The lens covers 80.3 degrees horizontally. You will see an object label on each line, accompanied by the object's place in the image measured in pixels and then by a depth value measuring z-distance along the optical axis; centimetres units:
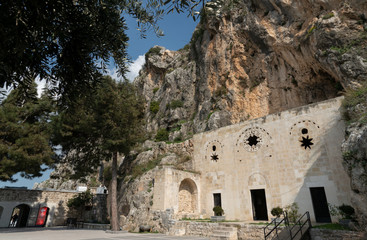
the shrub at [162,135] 2762
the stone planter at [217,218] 1327
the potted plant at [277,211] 1173
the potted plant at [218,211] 1398
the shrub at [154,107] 3516
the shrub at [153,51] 4275
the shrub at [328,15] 1451
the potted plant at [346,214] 913
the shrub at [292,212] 1151
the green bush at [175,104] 2962
